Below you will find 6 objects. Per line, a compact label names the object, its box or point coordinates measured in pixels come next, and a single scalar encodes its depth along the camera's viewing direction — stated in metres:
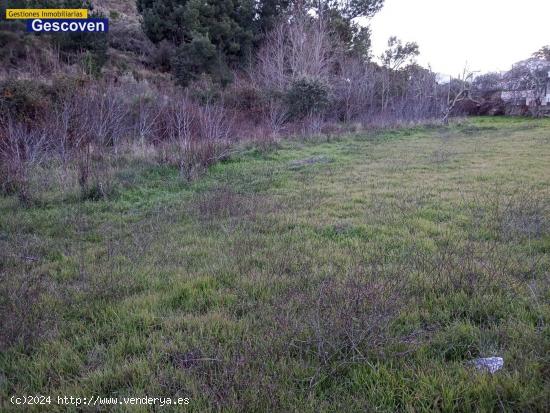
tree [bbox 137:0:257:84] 21.72
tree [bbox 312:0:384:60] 29.95
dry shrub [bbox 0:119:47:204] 6.81
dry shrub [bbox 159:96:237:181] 9.19
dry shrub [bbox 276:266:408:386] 2.35
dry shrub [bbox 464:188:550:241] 4.33
